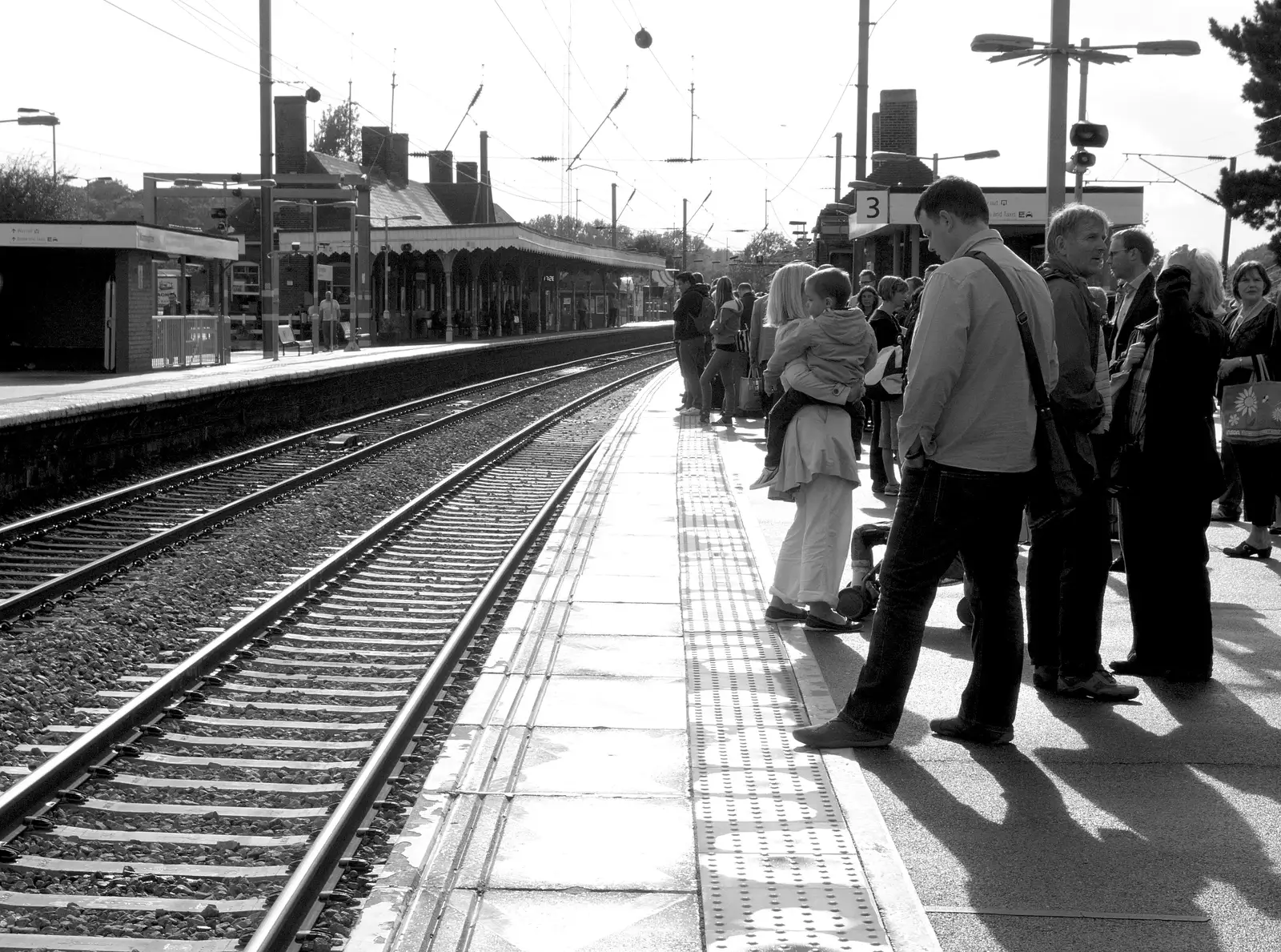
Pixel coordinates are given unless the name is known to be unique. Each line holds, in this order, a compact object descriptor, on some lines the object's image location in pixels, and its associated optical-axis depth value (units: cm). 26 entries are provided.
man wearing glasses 648
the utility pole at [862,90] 2583
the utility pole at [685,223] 8125
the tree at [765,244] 12243
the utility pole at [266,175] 3034
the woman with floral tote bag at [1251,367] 916
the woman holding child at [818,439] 715
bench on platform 3931
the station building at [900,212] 2608
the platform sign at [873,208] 2488
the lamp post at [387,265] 4441
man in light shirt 500
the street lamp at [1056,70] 1306
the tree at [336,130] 11169
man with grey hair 562
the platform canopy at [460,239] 4656
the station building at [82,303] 2562
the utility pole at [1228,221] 4381
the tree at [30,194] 6694
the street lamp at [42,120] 3925
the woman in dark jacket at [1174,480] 616
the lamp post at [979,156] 3281
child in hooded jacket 710
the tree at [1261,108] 4253
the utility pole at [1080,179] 1524
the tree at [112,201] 9836
